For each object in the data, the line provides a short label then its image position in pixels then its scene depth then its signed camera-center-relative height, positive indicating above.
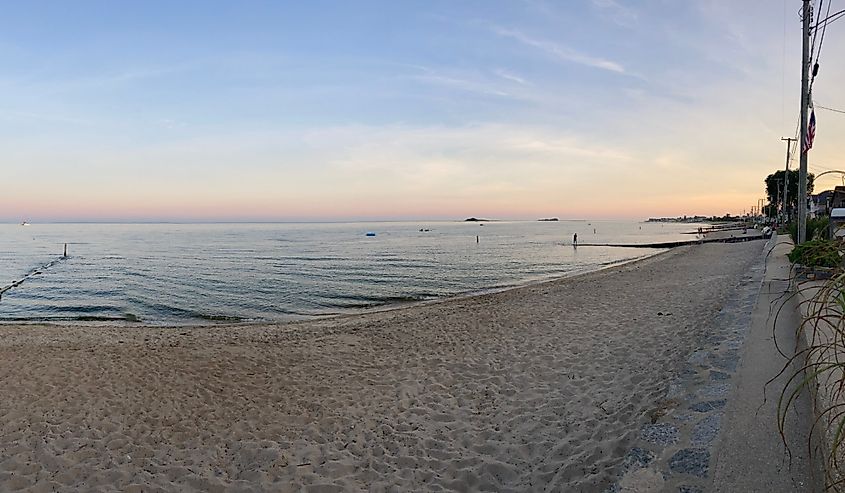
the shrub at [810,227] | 20.58 +0.14
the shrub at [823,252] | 2.24 -0.10
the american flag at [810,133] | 15.70 +2.96
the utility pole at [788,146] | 43.59 +7.24
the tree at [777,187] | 71.75 +6.88
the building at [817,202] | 66.67 +3.96
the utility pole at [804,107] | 15.31 +3.89
